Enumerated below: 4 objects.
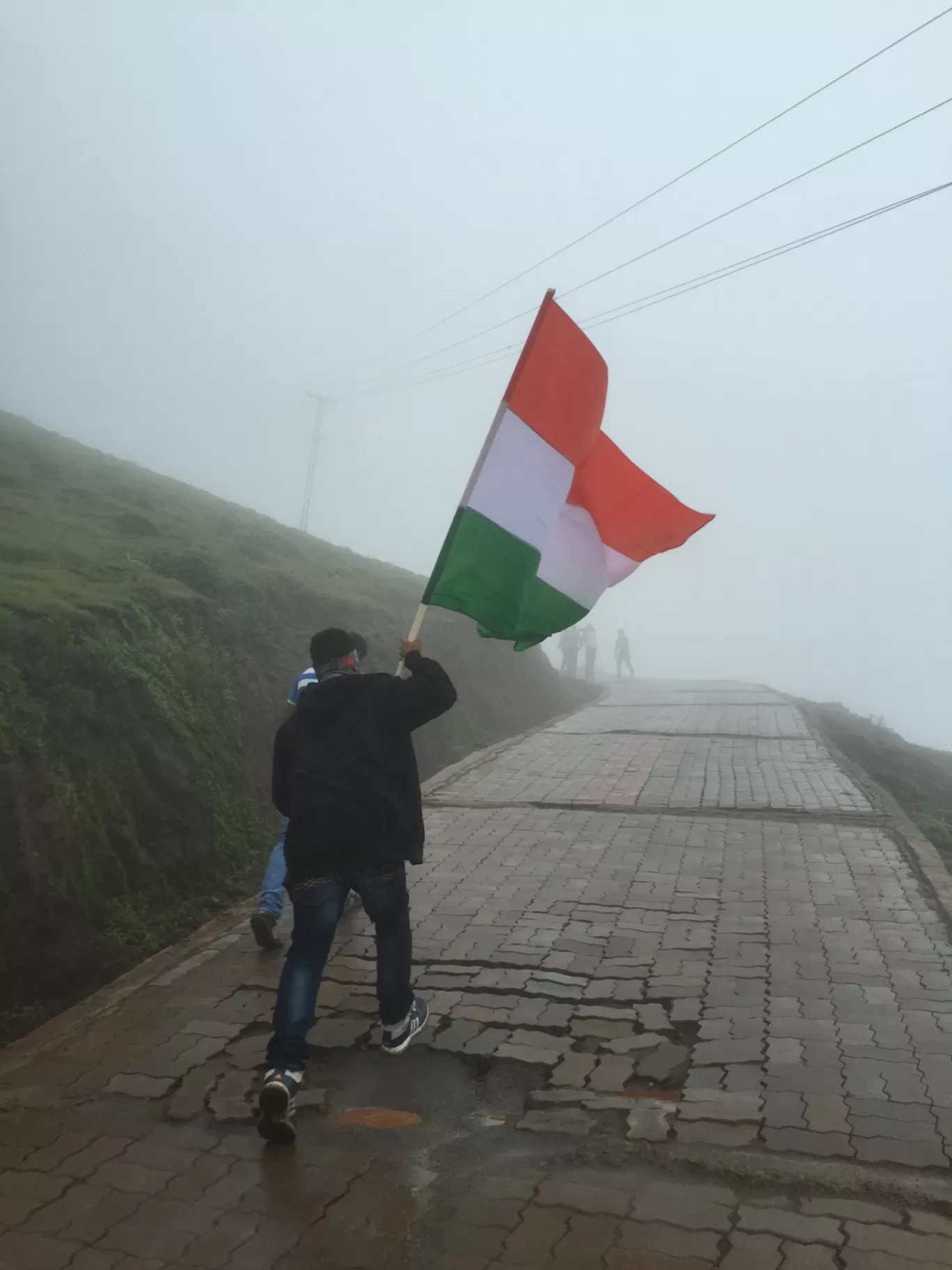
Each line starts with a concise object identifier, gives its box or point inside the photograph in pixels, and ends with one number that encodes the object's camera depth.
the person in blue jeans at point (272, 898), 5.66
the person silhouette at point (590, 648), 29.97
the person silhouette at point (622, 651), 34.91
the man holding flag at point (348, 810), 4.06
